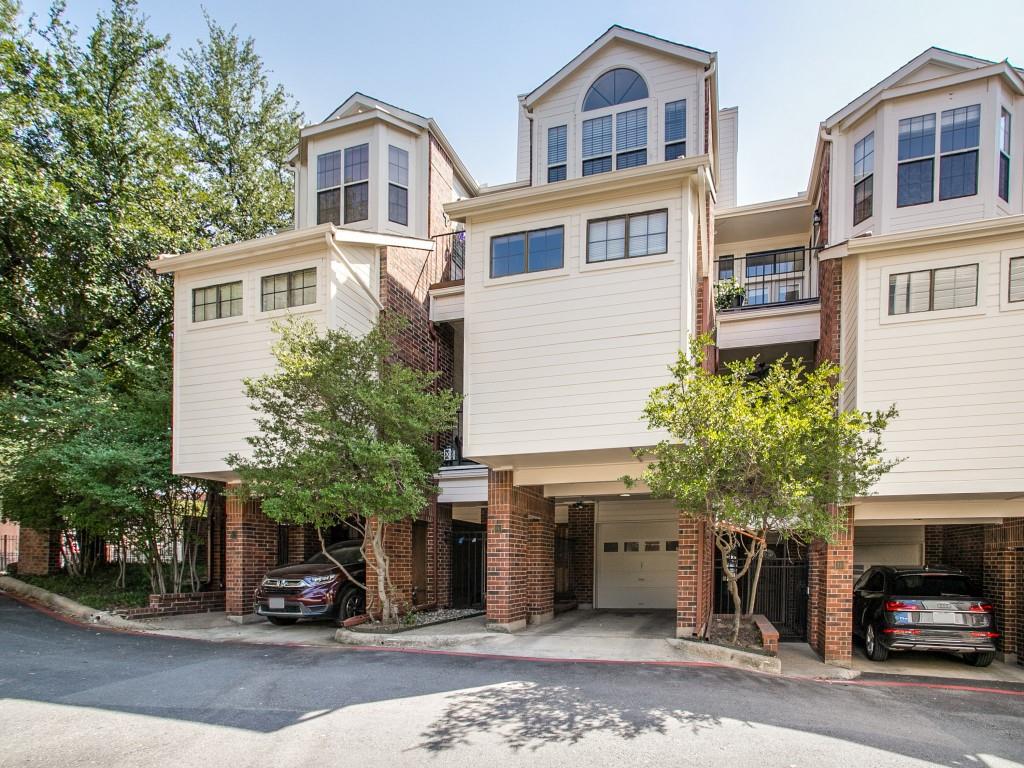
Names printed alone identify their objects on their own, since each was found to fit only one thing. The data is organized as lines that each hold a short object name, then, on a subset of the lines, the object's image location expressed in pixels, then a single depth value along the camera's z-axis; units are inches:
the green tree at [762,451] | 349.7
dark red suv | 484.7
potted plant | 593.0
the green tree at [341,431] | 426.3
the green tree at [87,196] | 660.7
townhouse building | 411.8
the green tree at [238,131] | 873.5
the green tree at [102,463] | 522.0
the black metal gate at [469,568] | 626.2
